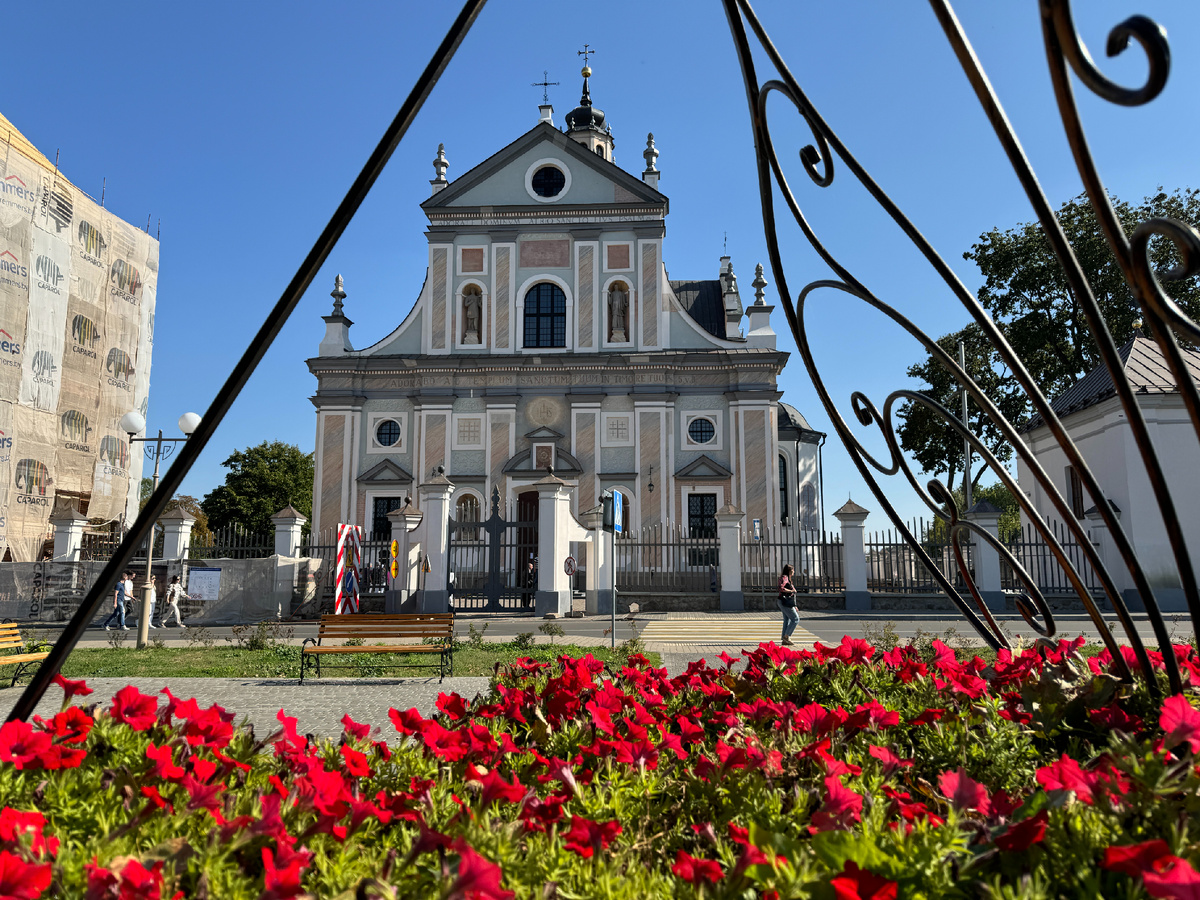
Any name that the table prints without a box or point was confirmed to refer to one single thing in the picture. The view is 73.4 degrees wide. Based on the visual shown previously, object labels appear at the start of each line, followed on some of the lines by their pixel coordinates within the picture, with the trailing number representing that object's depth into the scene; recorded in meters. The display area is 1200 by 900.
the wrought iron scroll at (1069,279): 1.39
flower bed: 1.30
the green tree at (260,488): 47.47
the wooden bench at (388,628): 9.54
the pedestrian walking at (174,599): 17.88
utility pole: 32.34
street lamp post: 12.56
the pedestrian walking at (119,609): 16.77
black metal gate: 19.41
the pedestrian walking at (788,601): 12.86
